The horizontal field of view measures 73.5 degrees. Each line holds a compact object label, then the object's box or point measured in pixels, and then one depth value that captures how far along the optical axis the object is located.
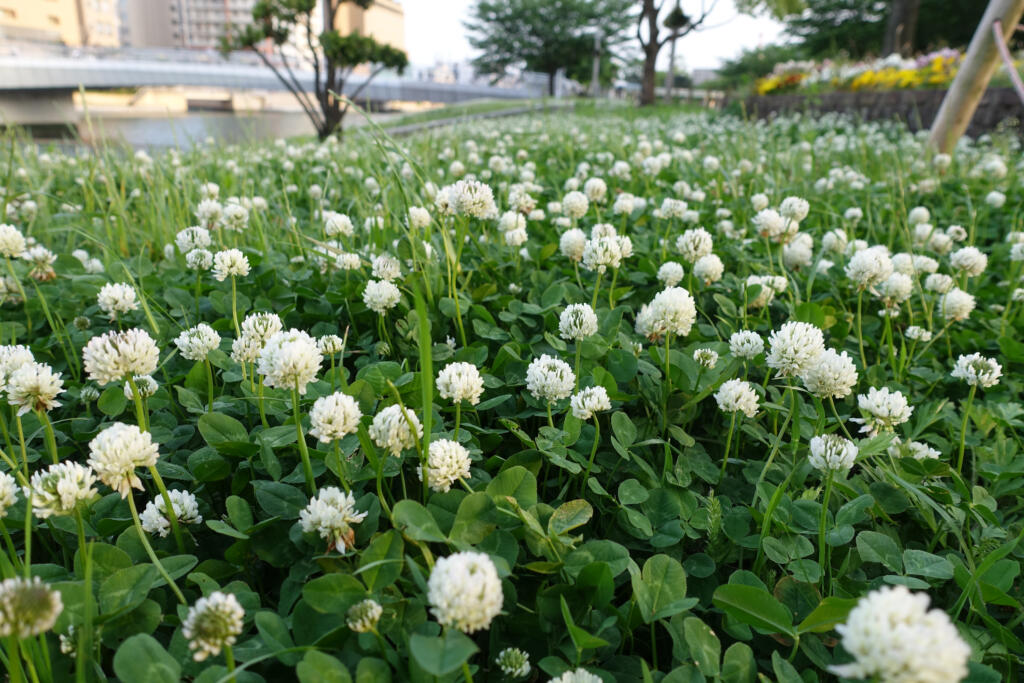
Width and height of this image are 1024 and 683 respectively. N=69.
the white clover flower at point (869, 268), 0.44
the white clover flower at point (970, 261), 0.52
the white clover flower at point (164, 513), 0.27
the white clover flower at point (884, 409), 0.33
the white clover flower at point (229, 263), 0.40
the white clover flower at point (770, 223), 0.53
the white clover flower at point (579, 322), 0.35
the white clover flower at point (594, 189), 0.63
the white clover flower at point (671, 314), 0.36
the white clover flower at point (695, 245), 0.48
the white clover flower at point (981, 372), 0.36
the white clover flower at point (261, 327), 0.32
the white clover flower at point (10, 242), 0.41
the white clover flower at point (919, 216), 0.72
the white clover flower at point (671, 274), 0.47
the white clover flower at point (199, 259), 0.47
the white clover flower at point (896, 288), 0.46
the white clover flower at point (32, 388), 0.26
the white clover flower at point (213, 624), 0.20
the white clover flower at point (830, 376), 0.30
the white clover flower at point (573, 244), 0.48
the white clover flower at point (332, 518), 0.24
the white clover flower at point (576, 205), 0.57
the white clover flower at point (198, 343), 0.36
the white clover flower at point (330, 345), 0.34
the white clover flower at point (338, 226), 0.50
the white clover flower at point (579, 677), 0.21
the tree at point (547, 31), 34.74
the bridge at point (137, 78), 18.00
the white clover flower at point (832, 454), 0.28
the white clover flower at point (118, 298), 0.40
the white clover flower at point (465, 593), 0.19
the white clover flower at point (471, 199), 0.42
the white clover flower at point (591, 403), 0.31
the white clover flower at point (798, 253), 0.57
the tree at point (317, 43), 7.67
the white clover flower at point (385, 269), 0.43
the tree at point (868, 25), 17.08
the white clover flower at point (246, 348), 0.32
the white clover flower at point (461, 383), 0.29
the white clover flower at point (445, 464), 0.26
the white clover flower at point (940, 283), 0.50
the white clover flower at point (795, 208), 0.55
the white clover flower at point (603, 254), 0.41
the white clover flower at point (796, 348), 0.30
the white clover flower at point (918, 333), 0.46
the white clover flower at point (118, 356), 0.26
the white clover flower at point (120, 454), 0.24
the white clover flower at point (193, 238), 0.49
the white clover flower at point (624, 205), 0.59
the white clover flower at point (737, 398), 0.33
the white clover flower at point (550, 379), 0.31
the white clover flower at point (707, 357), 0.37
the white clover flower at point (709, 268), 0.49
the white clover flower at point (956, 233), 0.63
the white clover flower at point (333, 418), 0.25
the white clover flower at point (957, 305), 0.48
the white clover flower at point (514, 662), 0.23
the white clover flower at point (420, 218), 0.50
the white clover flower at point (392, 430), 0.26
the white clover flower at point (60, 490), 0.23
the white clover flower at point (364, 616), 0.21
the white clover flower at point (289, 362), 0.25
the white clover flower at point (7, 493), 0.24
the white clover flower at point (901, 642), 0.15
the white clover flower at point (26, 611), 0.18
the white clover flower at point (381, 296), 0.41
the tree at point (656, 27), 13.10
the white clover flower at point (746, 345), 0.36
